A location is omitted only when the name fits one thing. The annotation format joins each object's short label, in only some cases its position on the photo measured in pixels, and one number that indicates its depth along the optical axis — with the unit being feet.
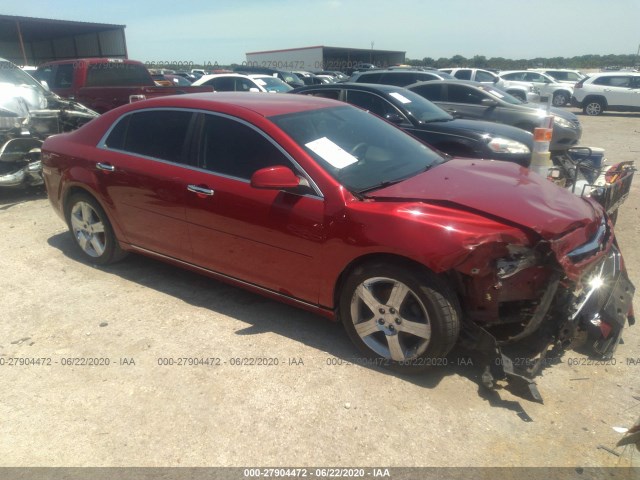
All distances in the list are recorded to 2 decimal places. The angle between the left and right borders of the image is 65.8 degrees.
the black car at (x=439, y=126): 20.72
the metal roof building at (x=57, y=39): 67.67
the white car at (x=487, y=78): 64.39
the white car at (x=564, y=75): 78.07
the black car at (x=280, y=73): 64.75
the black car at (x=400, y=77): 42.63
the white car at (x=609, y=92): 58.95
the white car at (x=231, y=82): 43.96
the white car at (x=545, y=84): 71.41
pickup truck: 31.65
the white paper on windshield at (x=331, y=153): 10.53
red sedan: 8.92
